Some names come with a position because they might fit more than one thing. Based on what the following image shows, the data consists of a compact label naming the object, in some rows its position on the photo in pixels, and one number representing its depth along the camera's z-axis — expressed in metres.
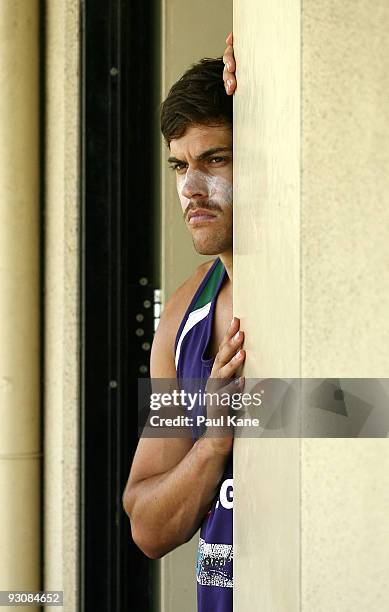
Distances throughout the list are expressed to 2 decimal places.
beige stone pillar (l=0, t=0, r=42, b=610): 7.09
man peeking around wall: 4.00
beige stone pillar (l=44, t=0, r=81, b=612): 6.93
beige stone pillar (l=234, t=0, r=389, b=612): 2.15
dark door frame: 6.93
